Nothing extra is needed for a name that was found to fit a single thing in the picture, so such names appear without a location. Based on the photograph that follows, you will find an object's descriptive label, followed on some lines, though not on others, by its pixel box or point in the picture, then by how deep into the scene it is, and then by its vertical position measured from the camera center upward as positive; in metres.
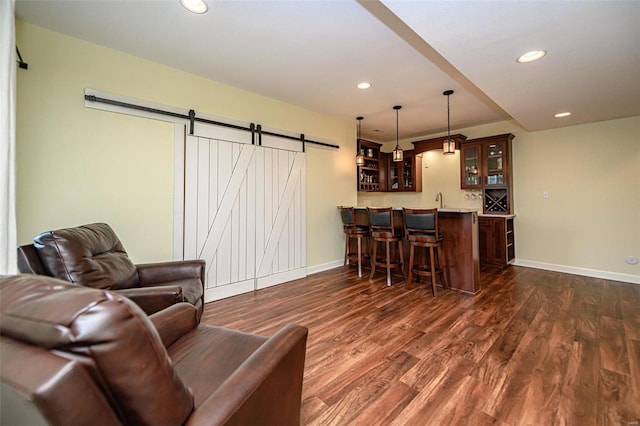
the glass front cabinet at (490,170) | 4.83 +0.83
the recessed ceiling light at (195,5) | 2.00 +1.57
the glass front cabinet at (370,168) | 5.70 +1.04
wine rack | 4.91 +0.27
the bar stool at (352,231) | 4.28 -0.22
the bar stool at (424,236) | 3.39 -0.25
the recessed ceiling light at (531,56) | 2.17 +1.28
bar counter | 3.43 -0.43
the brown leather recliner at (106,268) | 1.74 -0.35
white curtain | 1.68 +0.49
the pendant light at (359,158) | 4.70 +0.99
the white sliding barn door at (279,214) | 3.76 +0.05
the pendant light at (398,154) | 4.20 +0.95
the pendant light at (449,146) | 3.77 +0.95
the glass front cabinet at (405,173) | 6.16 +0.99
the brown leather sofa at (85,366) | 0.52 -0.29
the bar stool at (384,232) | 3.82 -0.22
